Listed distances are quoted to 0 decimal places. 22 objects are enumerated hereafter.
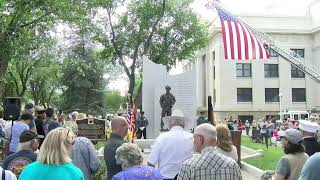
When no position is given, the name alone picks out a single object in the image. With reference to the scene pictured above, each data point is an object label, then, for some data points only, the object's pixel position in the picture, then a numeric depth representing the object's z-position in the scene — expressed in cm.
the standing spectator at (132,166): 431
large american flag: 1647
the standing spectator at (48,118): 1053
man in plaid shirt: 424
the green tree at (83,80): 4694
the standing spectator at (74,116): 1245
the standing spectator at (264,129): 2785
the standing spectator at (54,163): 416
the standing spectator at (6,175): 417
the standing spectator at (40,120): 1099
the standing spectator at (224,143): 623
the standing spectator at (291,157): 498
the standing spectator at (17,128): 905
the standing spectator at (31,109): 959
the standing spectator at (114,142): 594
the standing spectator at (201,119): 2049
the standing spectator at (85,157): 620
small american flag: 1914
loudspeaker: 1118
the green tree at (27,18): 2009
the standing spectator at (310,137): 552
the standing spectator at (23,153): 525
